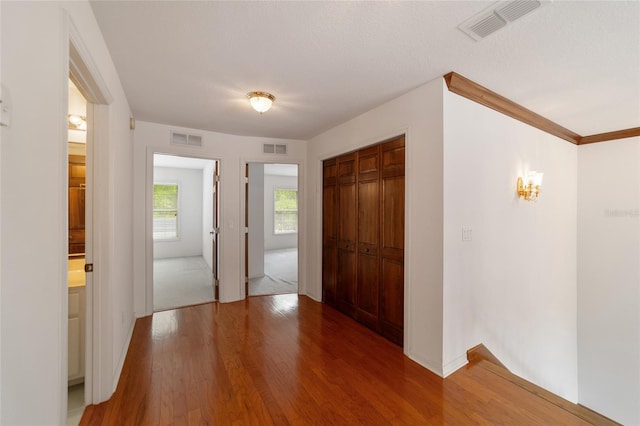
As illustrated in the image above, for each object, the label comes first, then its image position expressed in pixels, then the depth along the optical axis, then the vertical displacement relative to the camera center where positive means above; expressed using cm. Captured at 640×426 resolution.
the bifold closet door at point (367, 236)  282 -29
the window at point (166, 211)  726 +3
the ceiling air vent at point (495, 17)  148 +115
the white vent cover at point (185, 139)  362 +100
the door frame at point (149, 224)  344 -16
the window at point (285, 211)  901 +4
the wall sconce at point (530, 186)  299 +30
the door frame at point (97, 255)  188 -31
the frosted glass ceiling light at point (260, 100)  255 +108
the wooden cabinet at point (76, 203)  277 +9
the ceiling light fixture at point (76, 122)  262 +89
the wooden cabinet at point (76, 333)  204 -94
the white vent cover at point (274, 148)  420 +101
